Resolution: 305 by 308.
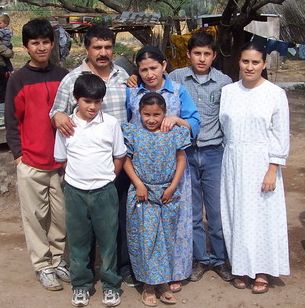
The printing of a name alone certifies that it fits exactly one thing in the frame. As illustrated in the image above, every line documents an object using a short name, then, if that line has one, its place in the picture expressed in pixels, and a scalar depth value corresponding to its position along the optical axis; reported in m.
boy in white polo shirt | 3.05
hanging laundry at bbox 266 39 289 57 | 8.52
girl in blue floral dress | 3.14
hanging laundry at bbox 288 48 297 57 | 8.82
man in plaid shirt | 3.12
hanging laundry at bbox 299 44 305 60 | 8.46
